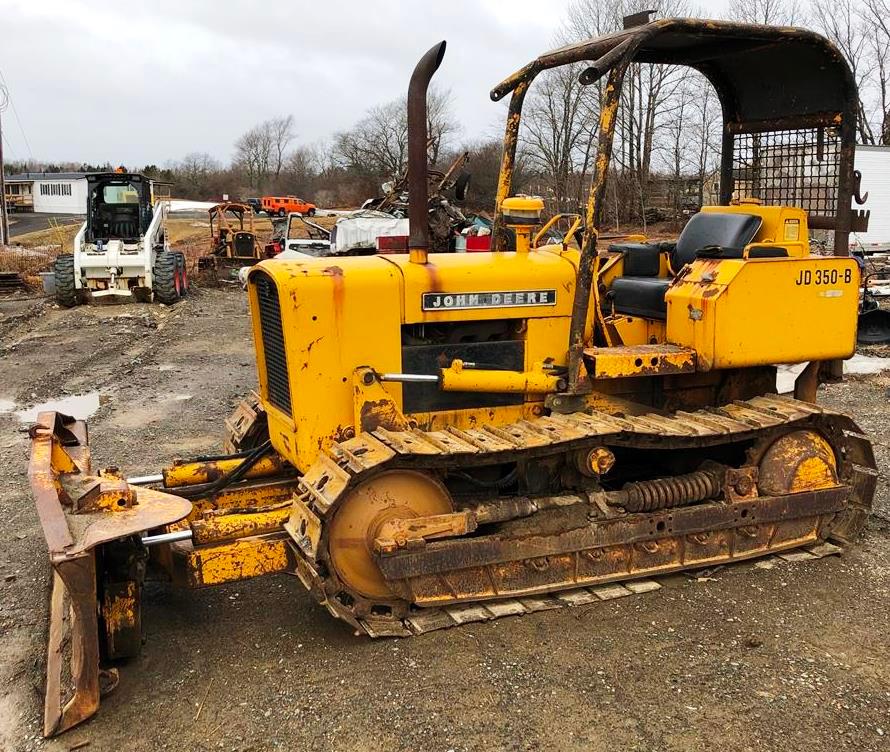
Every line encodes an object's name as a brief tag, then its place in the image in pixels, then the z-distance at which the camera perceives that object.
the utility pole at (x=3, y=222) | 32.38
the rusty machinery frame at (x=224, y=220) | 25.28
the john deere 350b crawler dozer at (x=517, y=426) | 4.34
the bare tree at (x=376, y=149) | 55.75
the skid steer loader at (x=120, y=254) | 18.53
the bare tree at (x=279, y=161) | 83.71
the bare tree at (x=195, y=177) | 73.19
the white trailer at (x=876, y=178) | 27.22
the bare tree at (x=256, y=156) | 81.75
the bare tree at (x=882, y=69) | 40.34
